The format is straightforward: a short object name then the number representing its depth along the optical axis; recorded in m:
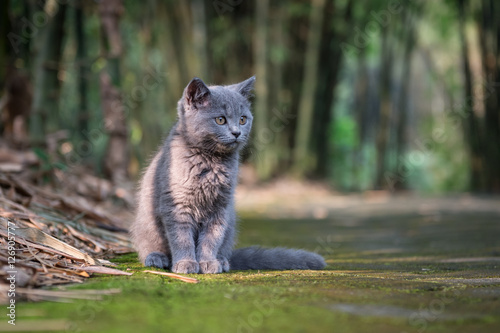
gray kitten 2.68
